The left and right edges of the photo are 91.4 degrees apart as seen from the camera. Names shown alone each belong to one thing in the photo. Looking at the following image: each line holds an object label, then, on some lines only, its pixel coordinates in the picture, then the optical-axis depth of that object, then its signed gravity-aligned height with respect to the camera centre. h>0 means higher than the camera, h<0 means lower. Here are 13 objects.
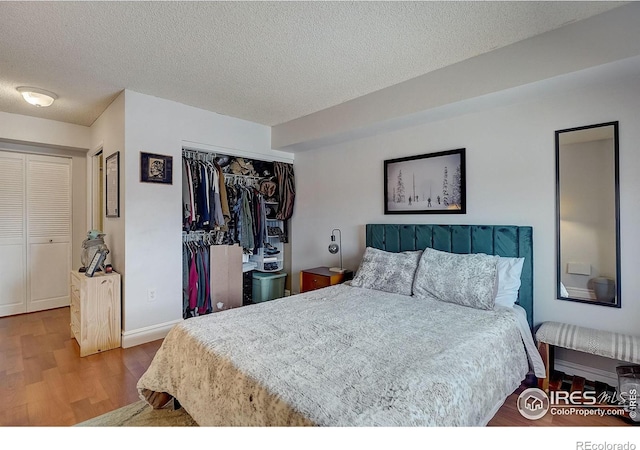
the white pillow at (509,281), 2.36 -0.45
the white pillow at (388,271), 2.68 -0.43
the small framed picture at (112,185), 3.07 +0.41
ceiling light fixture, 2.89 +1.22
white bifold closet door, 3.82 -0.09
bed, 1.17 -0.62
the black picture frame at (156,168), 3.04 +0.56
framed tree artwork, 2.88 +0.39
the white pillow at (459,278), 2.26 -0.43
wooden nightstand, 3.39 -0.61
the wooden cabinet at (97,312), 2.76 -0.80
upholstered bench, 1.86 -0.76
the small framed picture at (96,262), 2.88 -0.35
